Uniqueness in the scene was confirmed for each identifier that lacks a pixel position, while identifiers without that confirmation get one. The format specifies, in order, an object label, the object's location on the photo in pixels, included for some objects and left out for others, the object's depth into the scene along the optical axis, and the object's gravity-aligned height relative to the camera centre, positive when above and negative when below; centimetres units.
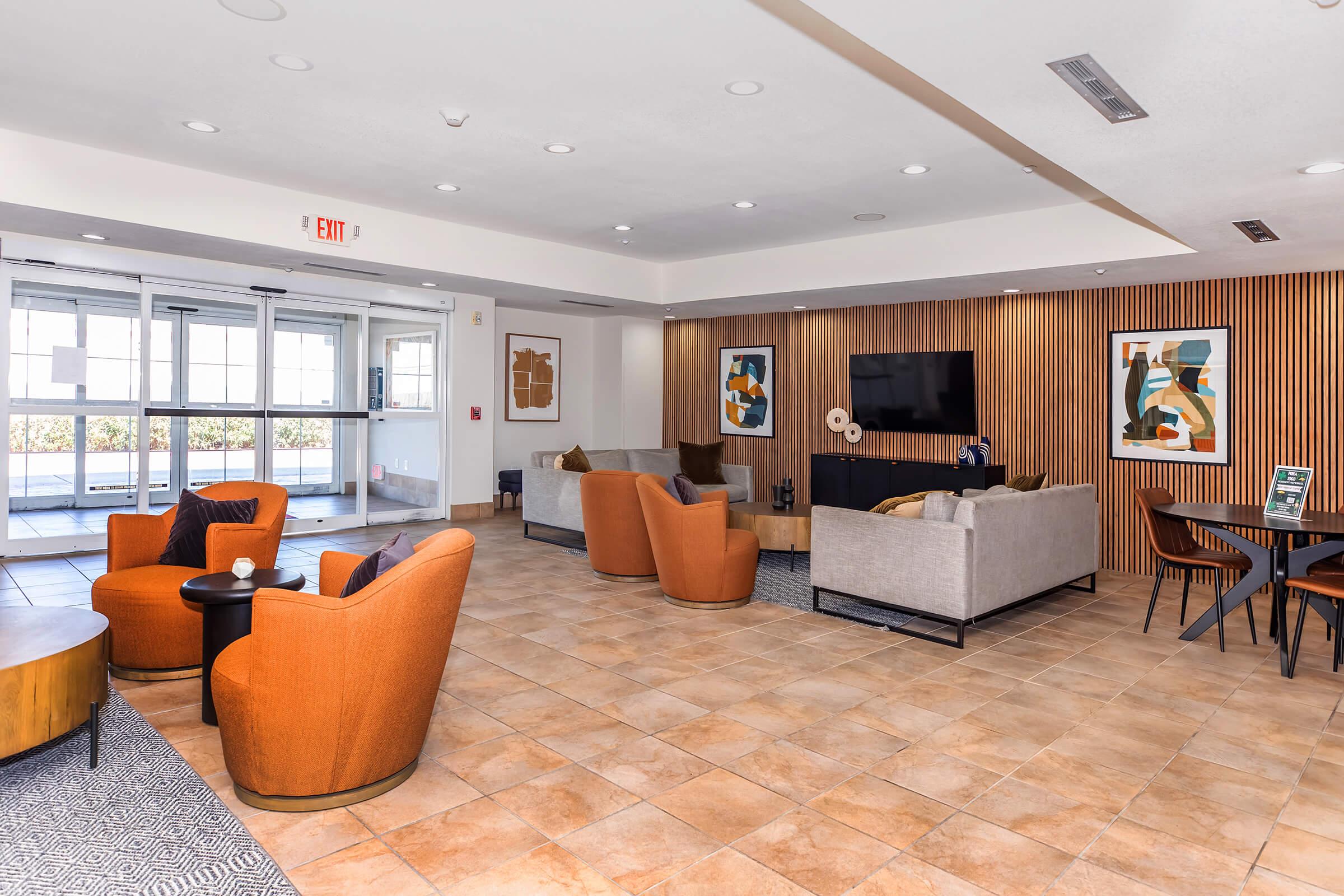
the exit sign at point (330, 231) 657 +184
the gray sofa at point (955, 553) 488 -64
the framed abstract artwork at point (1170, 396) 688 +51
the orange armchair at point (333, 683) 268 -77
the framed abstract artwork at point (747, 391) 1016 +80
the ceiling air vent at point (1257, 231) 497 +141
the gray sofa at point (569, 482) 797 -29
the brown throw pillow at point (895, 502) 540 -32
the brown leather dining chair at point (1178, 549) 516 -63
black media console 809 -26
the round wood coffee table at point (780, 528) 700 -64
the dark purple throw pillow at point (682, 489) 591 -26
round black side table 336 -67
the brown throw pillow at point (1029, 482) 588 -20
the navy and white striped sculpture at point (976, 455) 814 -1
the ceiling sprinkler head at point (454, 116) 456 +192
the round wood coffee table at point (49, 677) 280 -81
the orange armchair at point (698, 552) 561 -68
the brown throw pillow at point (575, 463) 817 -9
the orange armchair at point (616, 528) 635 -59
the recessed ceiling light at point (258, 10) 338 +187
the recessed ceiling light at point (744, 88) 412 +188
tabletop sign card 504 -24
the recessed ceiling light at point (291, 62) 391 +191
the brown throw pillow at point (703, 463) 929 -11
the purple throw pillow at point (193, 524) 444 -39
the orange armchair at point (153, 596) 395 -69
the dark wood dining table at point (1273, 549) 456 -57
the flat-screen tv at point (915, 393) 842 +66
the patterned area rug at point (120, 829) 238 -123
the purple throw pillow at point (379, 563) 302 -41
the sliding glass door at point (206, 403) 689 +49
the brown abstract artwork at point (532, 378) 1056 +101
